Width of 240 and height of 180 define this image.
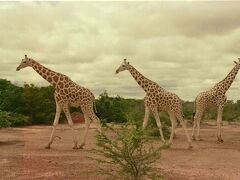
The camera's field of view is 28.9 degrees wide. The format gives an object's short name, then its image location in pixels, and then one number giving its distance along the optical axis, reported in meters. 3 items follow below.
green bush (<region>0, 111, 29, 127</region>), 25.42
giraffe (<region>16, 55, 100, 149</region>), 14.45
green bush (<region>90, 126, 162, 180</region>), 8.02
